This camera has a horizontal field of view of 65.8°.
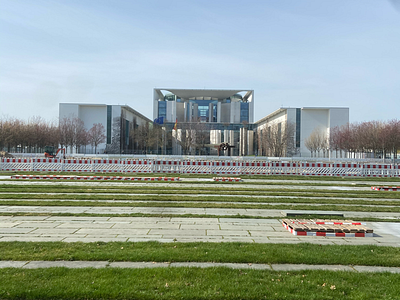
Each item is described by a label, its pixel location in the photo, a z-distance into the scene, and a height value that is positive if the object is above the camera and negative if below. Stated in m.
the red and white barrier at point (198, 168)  30.20 -1.72
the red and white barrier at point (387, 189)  19.42 -2.33
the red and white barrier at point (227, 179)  23.08 -2.13
